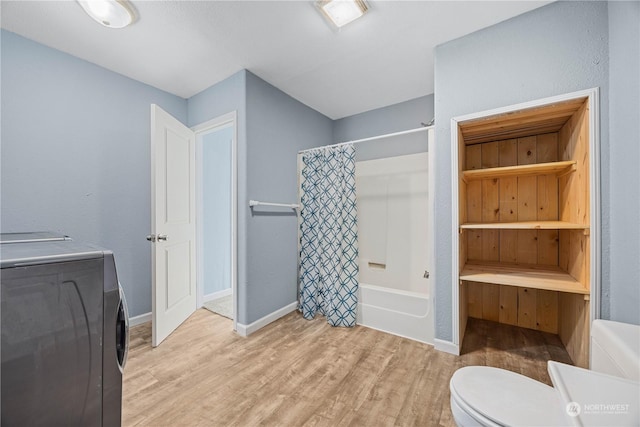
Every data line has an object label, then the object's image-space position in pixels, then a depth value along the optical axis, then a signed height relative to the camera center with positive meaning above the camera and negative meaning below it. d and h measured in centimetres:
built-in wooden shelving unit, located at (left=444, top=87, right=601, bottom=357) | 138 +28
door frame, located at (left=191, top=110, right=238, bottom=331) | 221 +21
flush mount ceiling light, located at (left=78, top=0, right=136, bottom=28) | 146 +123
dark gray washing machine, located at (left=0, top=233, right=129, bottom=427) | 63 -34
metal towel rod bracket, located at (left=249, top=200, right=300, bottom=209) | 218 +9
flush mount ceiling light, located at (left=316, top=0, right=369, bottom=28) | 149 +126
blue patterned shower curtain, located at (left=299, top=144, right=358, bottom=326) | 235 -23
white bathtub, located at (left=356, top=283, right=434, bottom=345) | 200 -84
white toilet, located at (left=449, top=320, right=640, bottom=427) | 71 -67
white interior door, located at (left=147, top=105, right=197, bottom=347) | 195 -8
